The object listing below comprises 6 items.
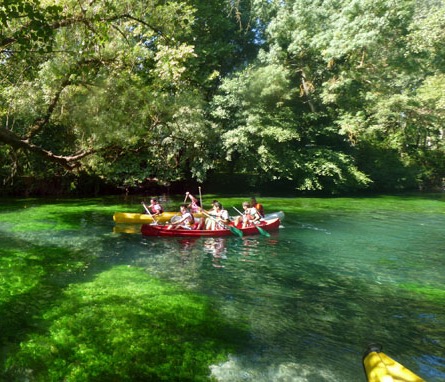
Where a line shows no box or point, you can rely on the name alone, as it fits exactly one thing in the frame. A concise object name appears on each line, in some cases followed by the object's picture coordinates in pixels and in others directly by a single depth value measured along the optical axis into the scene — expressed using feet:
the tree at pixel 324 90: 73.26
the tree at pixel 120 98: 26.50
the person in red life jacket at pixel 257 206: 47.79
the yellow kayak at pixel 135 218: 47.62
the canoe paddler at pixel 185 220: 43.37
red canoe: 41.50
